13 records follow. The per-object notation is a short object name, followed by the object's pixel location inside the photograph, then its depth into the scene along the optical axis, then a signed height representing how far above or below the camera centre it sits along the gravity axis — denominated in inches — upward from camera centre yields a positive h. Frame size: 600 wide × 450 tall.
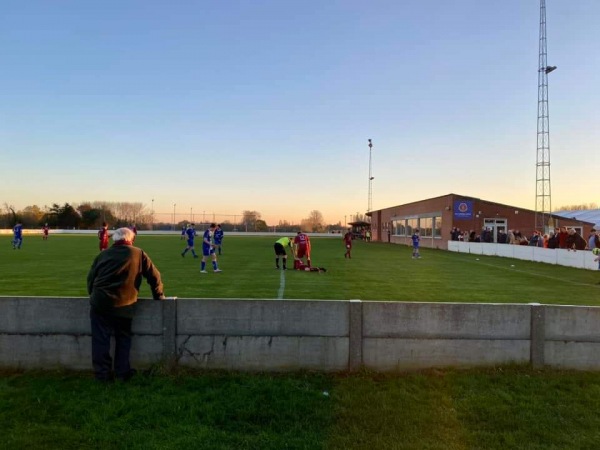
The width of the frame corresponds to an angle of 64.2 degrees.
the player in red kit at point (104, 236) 812.0 -18.7
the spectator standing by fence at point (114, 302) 205.2 -32.9
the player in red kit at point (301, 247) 689.6 -28.0
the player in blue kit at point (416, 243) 1010.7 -30.2
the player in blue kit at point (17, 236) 1201.5 -31.2
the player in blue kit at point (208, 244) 648.4 -23.9
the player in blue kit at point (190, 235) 954.7 -17.8
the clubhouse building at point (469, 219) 1497.3 +37.3
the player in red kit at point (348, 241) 970.7 -25.9
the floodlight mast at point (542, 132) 1406.3 +305.6
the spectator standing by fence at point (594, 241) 764.8 -15.3
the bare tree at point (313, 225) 4505.9 +28.7
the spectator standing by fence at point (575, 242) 883.4 -19.7
